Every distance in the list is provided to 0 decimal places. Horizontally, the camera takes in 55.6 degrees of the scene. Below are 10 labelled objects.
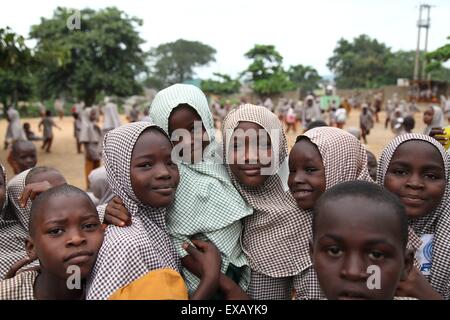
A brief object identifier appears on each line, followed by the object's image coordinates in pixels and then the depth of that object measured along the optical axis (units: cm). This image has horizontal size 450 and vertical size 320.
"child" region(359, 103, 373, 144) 1541
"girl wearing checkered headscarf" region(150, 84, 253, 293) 203
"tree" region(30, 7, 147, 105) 2120
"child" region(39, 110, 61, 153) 1363
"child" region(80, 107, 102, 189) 795
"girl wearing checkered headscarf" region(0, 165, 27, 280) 211
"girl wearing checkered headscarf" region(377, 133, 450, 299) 189
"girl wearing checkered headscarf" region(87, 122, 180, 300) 164
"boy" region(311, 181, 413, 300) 136
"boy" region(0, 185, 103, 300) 168
